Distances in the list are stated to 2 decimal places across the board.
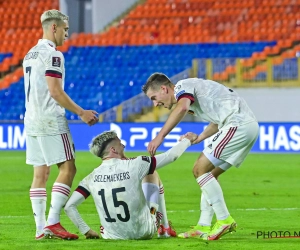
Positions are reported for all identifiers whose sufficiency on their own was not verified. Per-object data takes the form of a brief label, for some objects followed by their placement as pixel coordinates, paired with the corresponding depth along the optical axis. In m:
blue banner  41.37
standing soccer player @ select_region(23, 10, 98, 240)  14.56
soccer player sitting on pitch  13.95
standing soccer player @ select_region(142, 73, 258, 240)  14.45
